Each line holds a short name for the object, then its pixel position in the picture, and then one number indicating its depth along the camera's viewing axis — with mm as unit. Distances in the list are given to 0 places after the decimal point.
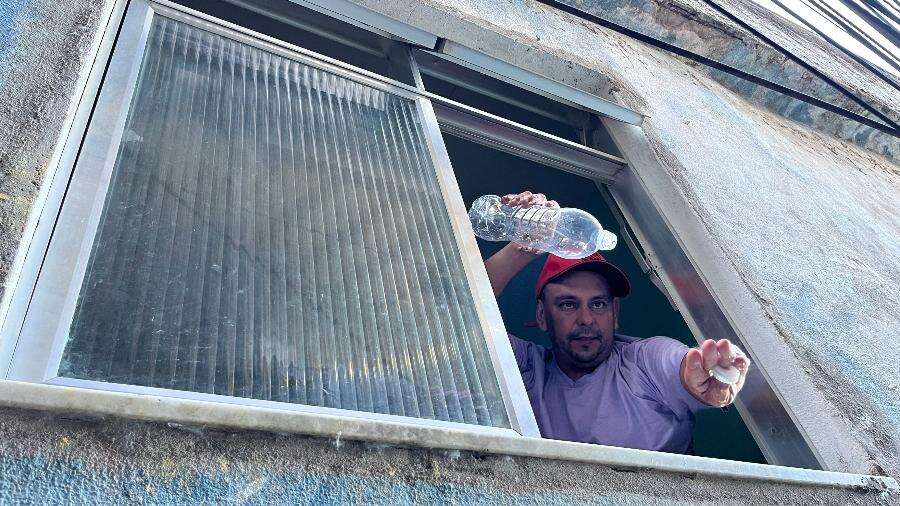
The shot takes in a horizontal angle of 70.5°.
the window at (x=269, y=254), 1070
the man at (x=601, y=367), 2285
